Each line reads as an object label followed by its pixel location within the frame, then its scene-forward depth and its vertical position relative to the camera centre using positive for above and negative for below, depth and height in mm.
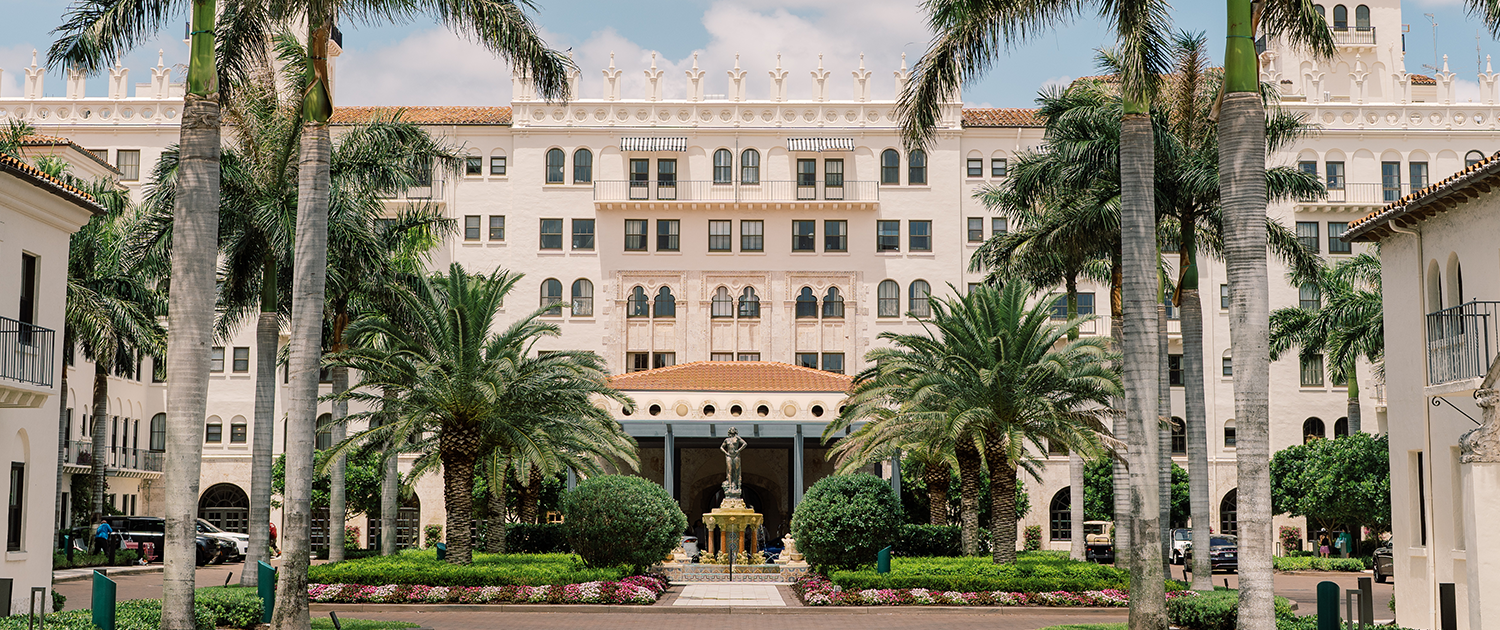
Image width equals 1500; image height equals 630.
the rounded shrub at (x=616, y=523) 30672 -1333
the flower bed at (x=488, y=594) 27328 -2655
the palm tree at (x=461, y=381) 28531 +1819
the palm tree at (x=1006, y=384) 30109 +1837
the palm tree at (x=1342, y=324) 42562 +4607
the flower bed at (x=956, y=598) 27844 -2778
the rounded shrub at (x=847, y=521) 31203 -1323
